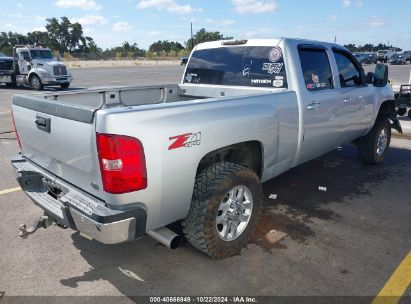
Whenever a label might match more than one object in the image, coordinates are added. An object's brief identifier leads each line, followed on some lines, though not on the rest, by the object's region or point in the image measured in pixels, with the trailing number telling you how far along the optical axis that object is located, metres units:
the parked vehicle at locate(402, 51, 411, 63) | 50.07
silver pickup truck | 2.52
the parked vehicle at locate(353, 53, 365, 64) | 46.59
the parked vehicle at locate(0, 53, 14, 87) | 20.11
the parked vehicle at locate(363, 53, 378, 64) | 48.69
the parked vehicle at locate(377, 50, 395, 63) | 47.62
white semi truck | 19.11
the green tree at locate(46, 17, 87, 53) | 91.94
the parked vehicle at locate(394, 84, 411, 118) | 9.54
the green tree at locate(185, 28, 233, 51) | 87.46
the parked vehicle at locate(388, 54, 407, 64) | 47.72
